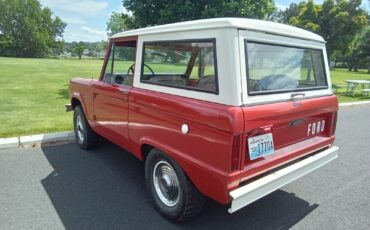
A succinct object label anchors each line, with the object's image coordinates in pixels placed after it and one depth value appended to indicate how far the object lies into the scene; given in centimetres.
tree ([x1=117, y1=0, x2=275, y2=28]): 841
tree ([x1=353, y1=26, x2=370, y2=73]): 4388
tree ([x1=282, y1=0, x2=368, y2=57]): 1695
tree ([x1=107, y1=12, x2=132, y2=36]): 6600
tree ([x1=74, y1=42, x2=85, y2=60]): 6698
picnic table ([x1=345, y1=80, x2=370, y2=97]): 1398
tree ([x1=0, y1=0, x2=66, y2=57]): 6506
